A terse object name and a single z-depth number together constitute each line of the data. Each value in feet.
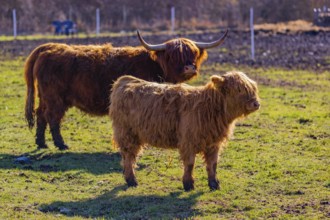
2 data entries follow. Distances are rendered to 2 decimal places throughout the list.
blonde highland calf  43.97
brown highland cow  57.99
